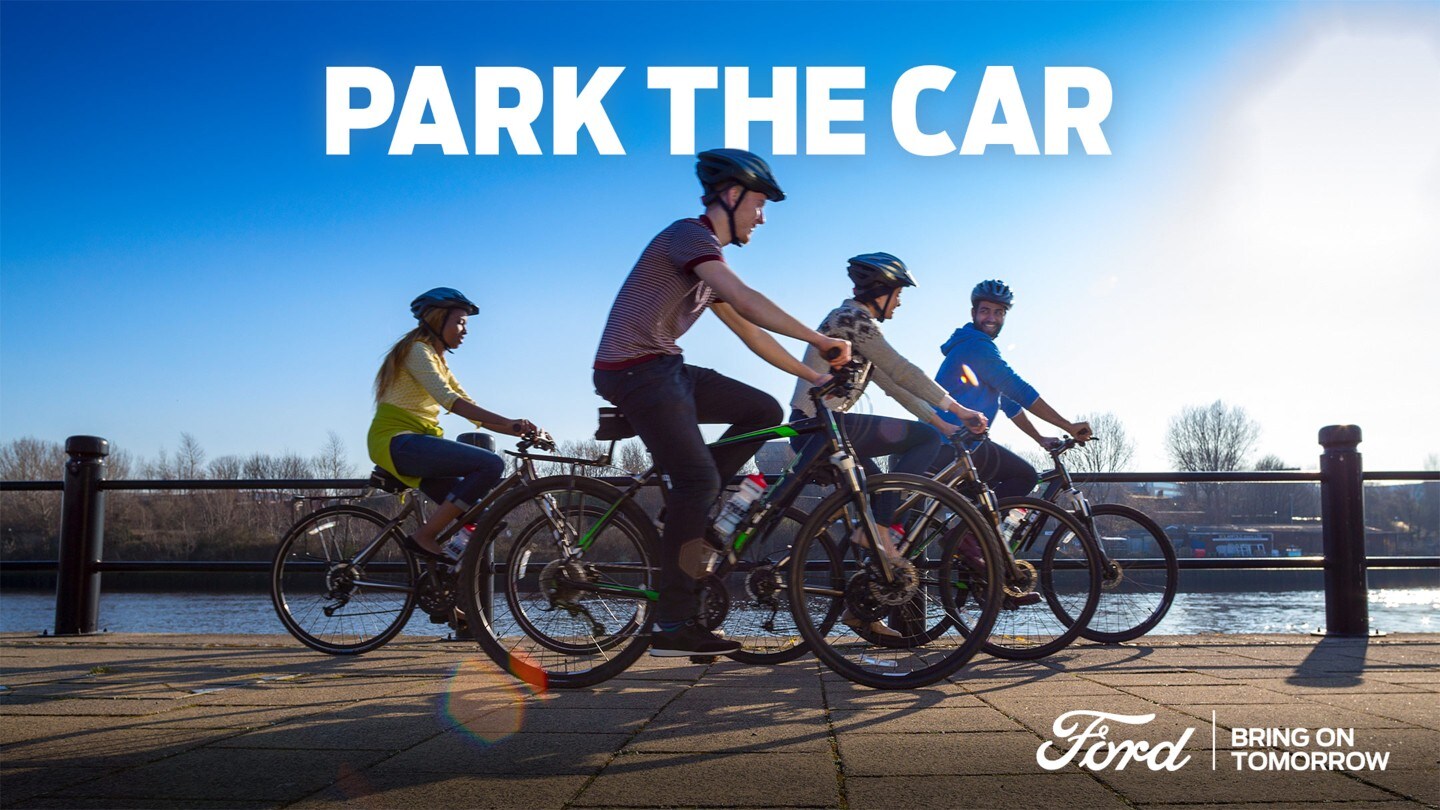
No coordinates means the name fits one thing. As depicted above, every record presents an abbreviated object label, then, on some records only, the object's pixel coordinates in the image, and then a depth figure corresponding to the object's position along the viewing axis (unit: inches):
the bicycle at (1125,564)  208.5
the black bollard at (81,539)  253.1
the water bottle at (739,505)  147.1
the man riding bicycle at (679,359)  141.6
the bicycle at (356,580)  208.7
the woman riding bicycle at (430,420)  198.1
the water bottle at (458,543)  203.2
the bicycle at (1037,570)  184.5
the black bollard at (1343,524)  239.6
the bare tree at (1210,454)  3174.2
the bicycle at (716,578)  142.9
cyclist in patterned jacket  175.9
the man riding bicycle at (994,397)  208.2
